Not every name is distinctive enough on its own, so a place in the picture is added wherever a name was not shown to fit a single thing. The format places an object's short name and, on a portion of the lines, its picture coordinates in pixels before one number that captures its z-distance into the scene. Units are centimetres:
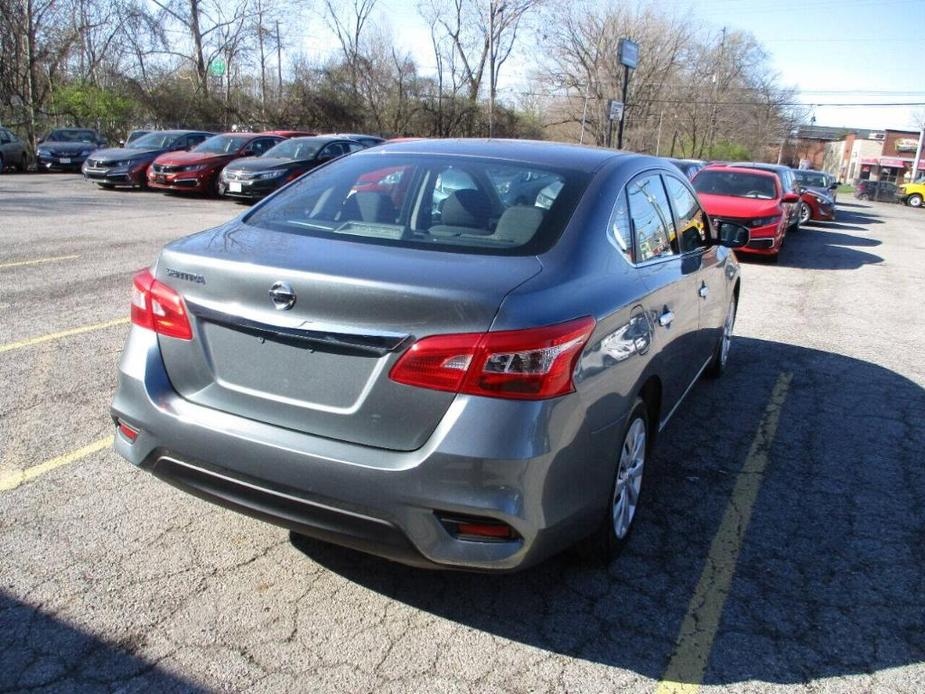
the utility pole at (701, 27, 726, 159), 6197
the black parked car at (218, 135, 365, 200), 1709
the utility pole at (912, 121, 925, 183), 6065
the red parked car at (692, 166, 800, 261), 1276
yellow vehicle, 4419
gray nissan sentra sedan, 244
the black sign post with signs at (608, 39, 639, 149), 2461
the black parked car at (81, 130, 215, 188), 1922
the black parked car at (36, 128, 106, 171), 2469
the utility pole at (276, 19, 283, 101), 3946
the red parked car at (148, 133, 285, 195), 1848
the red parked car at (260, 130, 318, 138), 2261
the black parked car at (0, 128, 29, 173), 2375
